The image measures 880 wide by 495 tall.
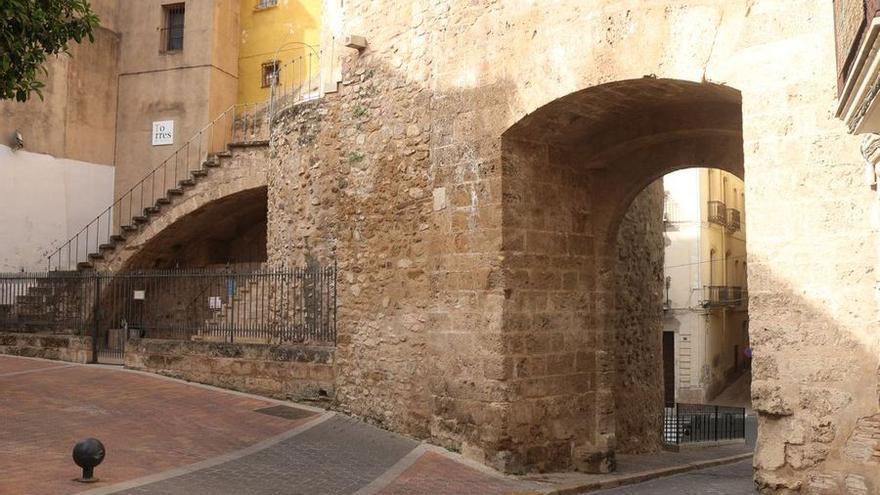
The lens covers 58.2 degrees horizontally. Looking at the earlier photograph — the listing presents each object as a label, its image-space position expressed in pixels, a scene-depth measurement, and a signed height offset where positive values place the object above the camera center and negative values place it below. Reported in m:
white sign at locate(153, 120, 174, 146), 20.66 +4.06
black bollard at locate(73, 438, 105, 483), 6.82 -1.44
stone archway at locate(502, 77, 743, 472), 8.50 +0.77
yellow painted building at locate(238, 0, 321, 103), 20.95 +6.76
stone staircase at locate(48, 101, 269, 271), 19.44 +2.50
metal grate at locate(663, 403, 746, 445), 15.30 -2.71
